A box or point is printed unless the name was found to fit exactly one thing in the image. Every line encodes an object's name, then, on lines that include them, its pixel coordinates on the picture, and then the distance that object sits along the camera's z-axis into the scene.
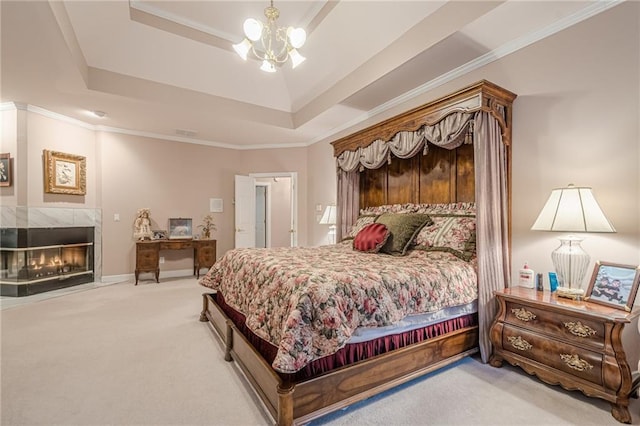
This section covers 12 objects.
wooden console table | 5.16
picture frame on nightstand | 1.85
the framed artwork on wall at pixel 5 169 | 4.38
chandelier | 2.60
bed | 1.66
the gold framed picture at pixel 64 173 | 4.70
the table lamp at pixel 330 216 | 4.81
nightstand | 1.73
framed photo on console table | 5.85
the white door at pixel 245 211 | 6.28
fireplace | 4.35
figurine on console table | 5.41
